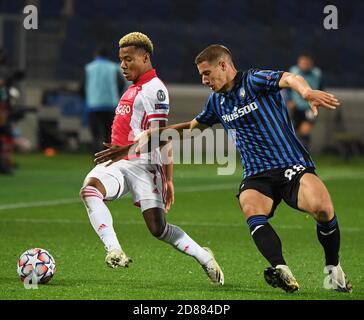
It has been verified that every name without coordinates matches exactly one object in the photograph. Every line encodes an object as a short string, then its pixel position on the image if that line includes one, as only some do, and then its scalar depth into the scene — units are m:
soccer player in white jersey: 15.14
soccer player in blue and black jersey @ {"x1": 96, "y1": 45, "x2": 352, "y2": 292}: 14.34
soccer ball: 14.74
